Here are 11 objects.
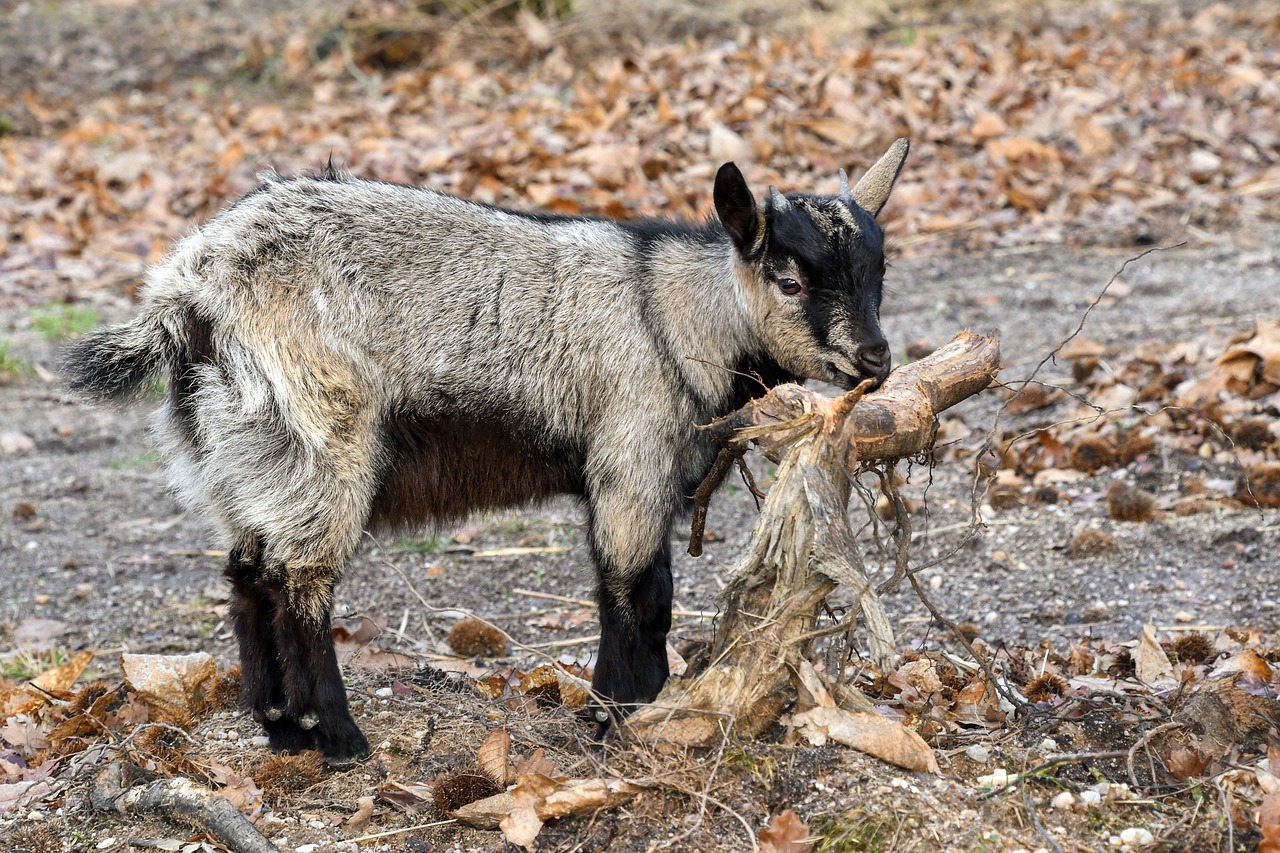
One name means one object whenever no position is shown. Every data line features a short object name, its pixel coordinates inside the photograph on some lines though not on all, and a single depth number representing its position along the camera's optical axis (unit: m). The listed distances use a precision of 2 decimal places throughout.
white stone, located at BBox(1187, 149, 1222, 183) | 19.50
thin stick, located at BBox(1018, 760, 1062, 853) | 6.04
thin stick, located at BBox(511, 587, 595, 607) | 11.11
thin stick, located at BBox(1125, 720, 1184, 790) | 6.55
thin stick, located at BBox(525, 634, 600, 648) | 10.14
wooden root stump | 6.43
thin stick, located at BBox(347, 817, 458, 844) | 6.87
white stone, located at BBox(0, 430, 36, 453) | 14.68
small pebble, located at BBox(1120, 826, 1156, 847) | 6.20
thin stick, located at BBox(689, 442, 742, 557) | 7.48
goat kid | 7.82
